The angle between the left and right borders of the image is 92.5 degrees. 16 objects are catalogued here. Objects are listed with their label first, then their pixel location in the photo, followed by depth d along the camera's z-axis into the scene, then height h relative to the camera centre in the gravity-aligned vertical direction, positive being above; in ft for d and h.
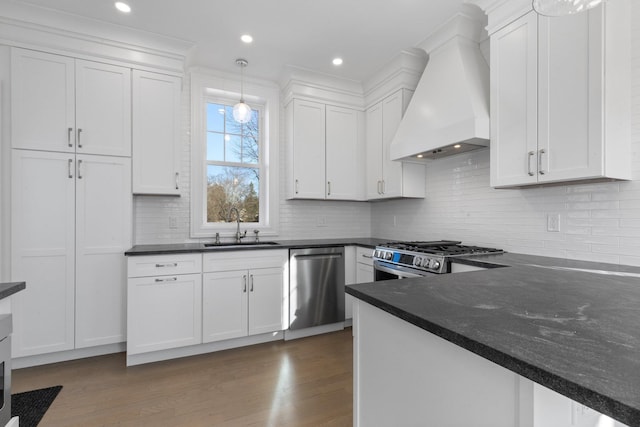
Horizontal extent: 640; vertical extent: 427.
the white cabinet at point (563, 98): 5.71 +2.36
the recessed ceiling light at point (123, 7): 7.92 +5.38
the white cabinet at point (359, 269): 10.74 -2.04
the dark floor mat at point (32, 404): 6.14 -4.16
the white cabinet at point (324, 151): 11.66 +2.44
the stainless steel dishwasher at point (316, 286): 10.32 -2.57
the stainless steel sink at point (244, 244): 10.09 -1.11
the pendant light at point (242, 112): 9.64 +3.14
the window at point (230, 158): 11.17 +2.10
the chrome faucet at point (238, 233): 11.25 -0.77
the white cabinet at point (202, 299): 8.50 -2.61
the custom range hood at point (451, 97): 7.80 +3.23
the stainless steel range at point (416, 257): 7.38 -1.17
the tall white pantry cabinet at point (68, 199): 8.12 +0.33
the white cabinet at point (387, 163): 10.82 +1.90
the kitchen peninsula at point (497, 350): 1.66 -0.86
